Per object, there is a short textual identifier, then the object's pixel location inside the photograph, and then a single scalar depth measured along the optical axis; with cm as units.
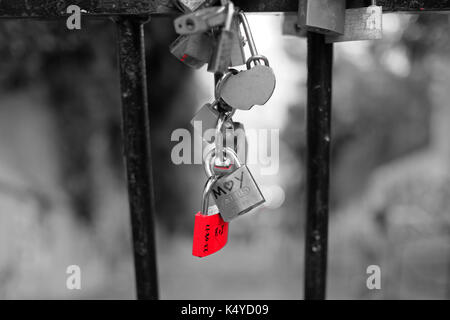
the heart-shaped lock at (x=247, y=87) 61
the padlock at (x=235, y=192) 67
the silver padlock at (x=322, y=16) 58
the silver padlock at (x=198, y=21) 51
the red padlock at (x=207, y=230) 67
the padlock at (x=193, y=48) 61
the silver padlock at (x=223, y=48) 52
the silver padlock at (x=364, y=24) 61
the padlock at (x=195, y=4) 59
